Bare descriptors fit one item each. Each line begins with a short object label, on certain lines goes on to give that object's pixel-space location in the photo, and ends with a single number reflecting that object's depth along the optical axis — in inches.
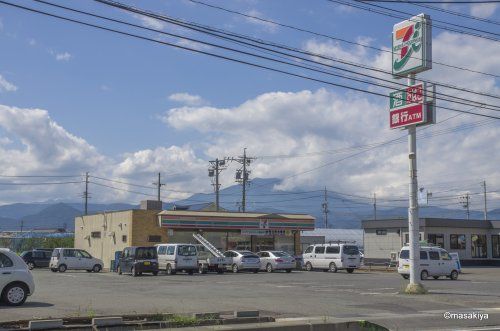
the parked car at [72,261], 1646.2
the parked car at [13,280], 665.6
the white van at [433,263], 1307.8
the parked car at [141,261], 1412.4
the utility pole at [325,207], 4571.9
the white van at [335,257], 1599.4
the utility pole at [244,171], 2707.2
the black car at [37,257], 1917.2
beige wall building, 1839.3
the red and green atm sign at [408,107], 920.3
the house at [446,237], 2151.8
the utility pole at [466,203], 4397.9
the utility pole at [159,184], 3065.9
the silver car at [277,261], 1576.0
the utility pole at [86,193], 3464.6
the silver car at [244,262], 1551.4
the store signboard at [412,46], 911.7
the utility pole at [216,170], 2649.9
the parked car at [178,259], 1473.9
